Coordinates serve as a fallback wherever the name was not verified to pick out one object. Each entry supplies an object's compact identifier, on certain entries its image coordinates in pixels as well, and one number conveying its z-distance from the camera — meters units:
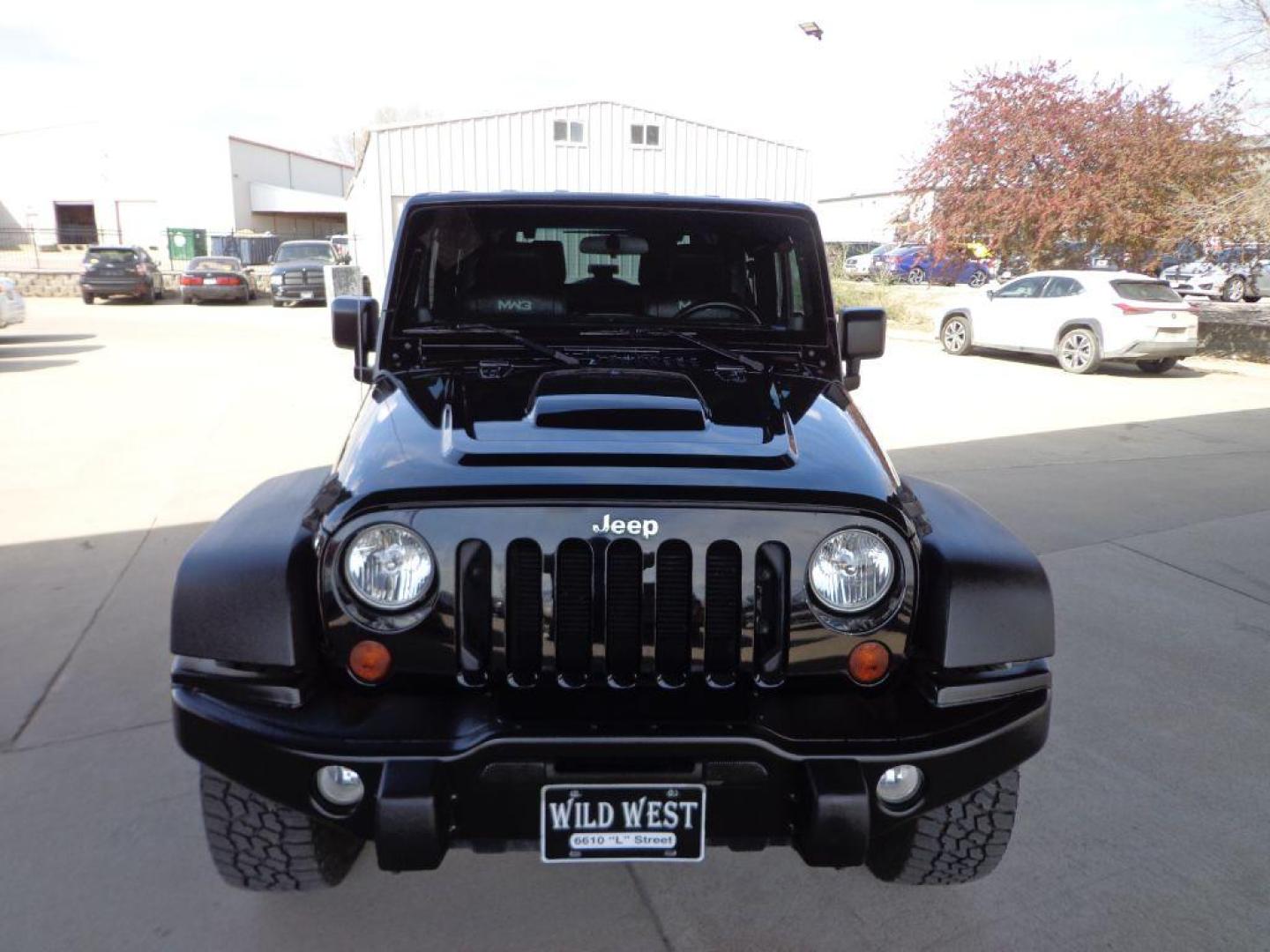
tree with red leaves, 17.81
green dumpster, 39.66
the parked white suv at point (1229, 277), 17.53
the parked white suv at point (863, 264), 26.09
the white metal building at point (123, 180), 46.81
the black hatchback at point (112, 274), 24.16
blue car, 21.53
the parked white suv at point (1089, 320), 14.09
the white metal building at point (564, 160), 24.20
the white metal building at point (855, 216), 51.53
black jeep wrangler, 2.07
